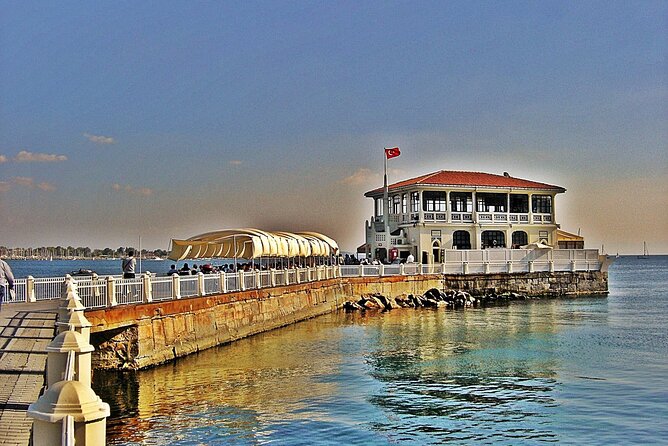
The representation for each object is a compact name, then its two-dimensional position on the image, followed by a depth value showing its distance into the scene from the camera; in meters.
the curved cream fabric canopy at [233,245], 30.50
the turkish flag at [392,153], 53.22
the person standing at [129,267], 22.83
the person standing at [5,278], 16.25
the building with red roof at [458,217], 52.28
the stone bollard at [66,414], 4.00
